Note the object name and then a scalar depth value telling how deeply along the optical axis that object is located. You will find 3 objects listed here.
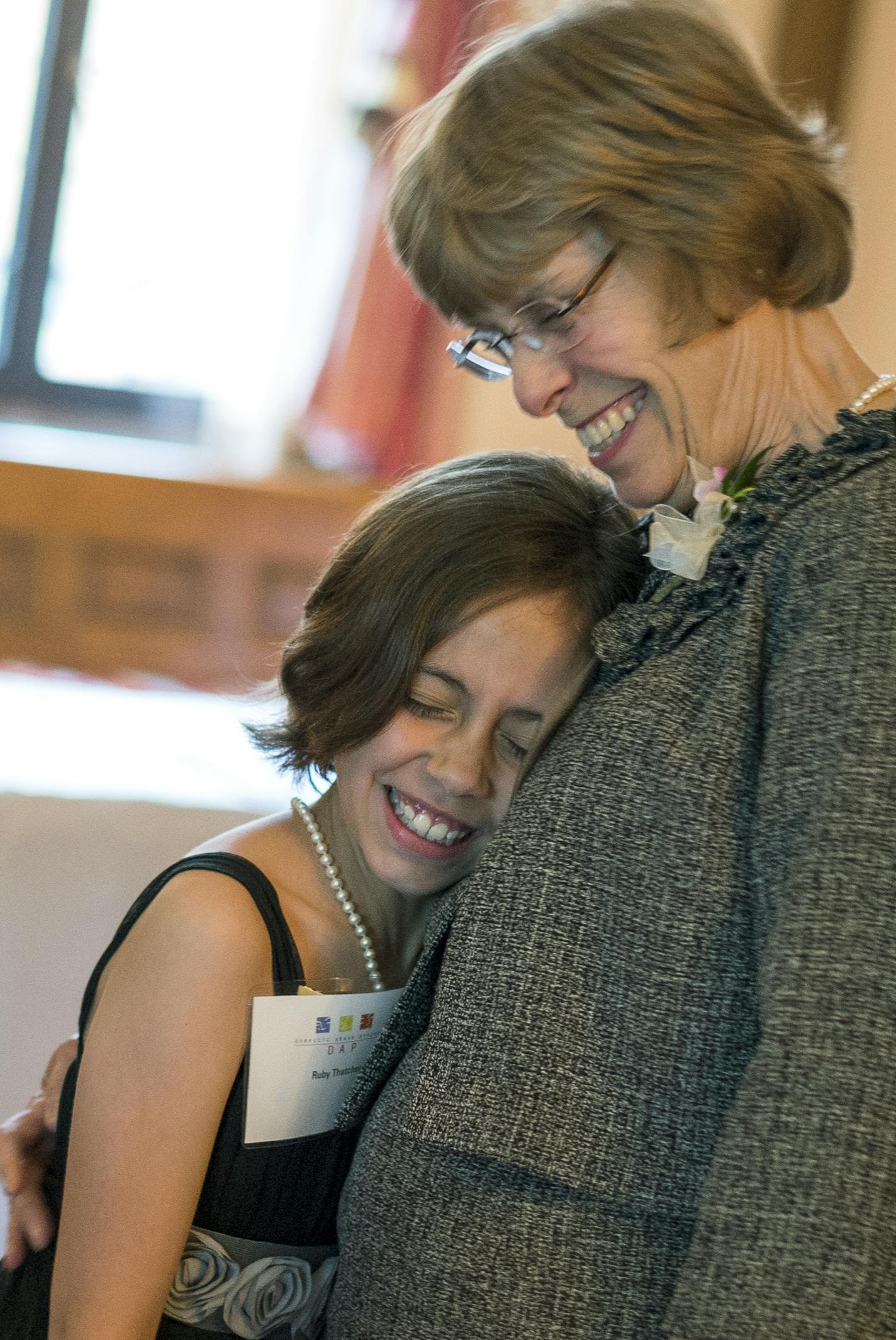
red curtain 4.69
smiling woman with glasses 2.35
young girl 2.51
